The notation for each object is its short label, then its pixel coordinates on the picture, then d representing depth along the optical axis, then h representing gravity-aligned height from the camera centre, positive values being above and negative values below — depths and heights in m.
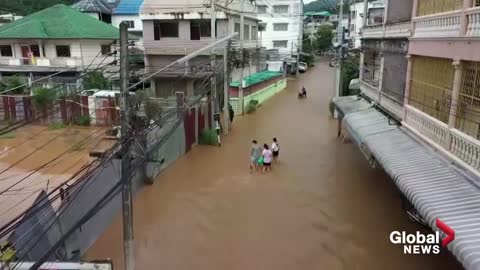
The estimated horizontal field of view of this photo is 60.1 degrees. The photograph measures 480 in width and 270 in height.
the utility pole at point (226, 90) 21.22 -2.36
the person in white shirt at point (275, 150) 17.42 -4.35
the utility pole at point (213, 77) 20.94 -1.67
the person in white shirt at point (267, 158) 16.11 -4.35
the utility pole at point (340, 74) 25.88 -1.91
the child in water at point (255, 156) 16.55 -4.39
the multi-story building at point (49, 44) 30.89 +0.00
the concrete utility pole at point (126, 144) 7.08 -1.77
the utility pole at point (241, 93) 28.02 -3.27
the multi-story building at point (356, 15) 47.75 +3.72
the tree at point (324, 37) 72.69 +1.23
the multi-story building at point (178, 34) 28.66 +0.69
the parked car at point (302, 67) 59.56 -3.24
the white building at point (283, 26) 57.25 +2.45
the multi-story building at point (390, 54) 12.42 -0.33
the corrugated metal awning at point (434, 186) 5.69 -2.54
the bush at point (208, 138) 20.36 -4.51
